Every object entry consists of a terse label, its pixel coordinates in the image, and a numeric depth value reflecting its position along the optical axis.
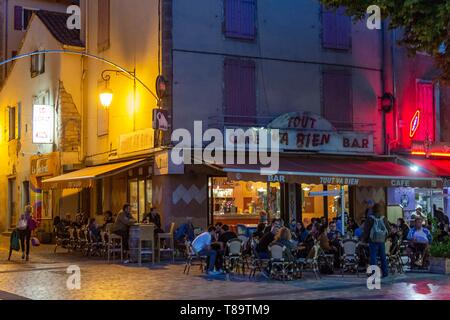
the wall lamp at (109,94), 20.50
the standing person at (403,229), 17.14
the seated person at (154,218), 18.80
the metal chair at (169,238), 17.81
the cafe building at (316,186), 19.59
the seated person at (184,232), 17.95
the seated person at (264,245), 14.73
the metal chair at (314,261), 14.09
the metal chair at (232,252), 14.97
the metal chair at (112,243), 18.30
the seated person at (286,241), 13.90
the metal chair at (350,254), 14.67
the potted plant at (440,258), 15.01
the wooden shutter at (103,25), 22.92
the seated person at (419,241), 15.61
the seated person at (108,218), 20.88
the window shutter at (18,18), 34.72
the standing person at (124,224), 17.92
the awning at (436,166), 22.27
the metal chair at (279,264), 13.84
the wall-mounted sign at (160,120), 18.22
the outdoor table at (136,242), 17.36
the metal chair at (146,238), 17.23
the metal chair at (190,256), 15.48
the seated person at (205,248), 15.25
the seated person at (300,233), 16.32
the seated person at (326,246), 14.94
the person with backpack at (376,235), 14.19
